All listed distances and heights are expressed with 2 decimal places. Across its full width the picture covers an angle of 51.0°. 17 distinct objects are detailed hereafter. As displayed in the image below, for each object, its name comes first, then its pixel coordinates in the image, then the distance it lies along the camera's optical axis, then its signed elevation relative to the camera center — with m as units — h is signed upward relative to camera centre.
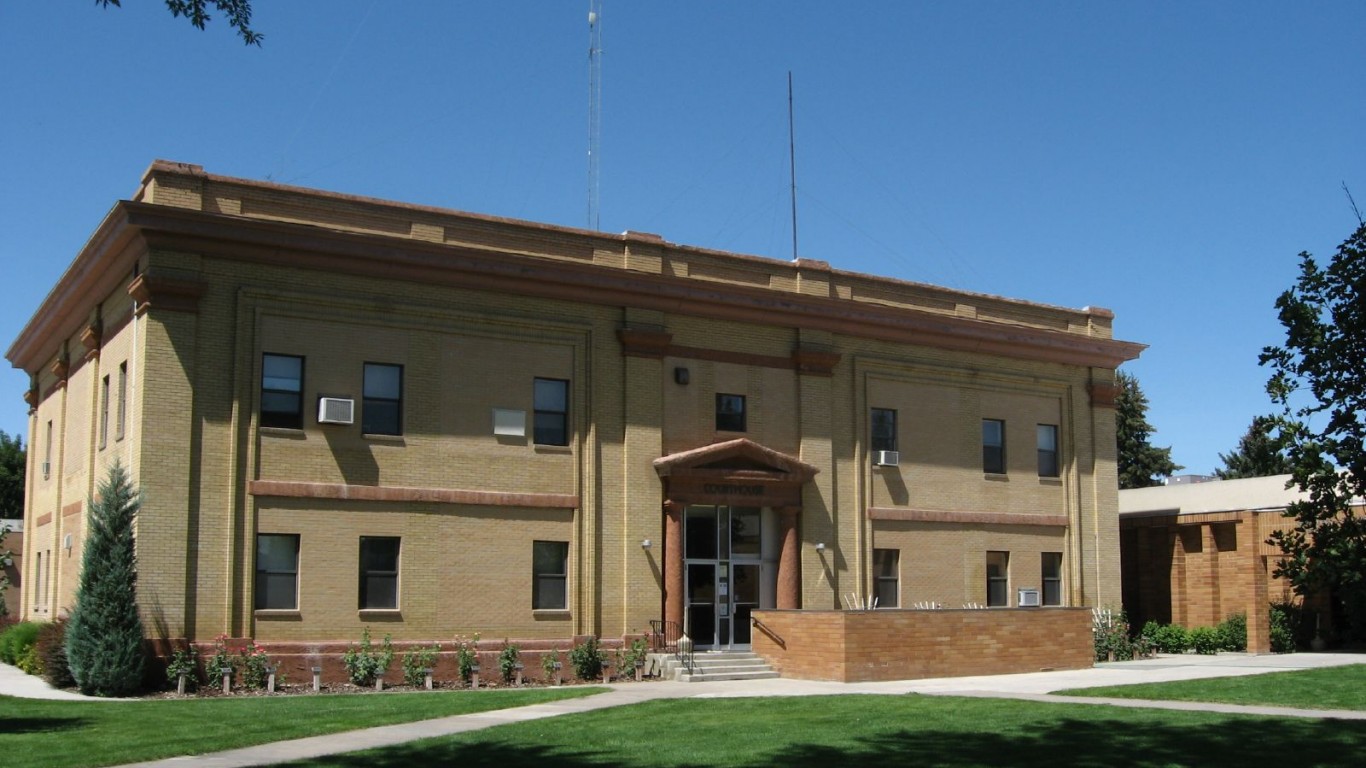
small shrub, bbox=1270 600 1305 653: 37.28 -1.81
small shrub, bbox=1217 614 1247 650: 37.44 -2.04
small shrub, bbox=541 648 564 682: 28.89 -2.16
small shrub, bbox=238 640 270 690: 25.95 -2.04
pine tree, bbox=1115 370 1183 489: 70.12 +5.38
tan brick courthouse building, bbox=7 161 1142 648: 26.73 +2.70
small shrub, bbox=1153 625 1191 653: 38.09 -2.19
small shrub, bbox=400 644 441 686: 27.39 -2.12
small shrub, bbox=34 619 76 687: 26.41 -1.97
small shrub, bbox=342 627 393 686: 26.98 -2.05
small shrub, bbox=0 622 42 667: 31.51 -1.98
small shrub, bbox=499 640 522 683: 28.34 -2.14
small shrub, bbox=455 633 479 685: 27.91 -2.03
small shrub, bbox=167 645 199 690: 25.34 -2.01
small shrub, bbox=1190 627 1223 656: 37.47 -2.18
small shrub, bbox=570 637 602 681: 29.14 -2.14
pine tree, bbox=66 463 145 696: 24.69 -1.01
